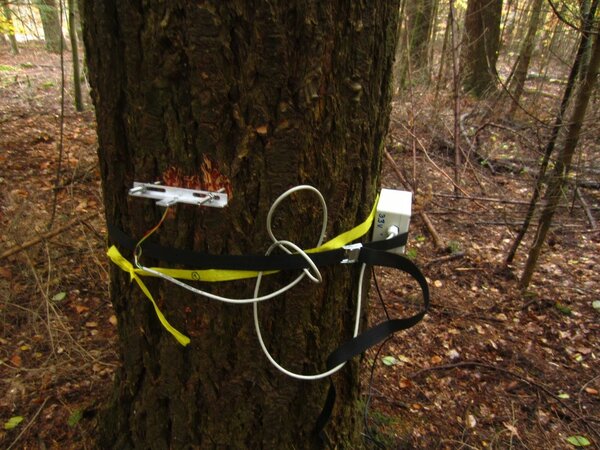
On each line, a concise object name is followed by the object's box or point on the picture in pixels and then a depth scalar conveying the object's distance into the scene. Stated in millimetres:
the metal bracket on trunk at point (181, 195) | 1029
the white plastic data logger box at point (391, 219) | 1269
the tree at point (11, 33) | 6356
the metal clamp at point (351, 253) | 1170
